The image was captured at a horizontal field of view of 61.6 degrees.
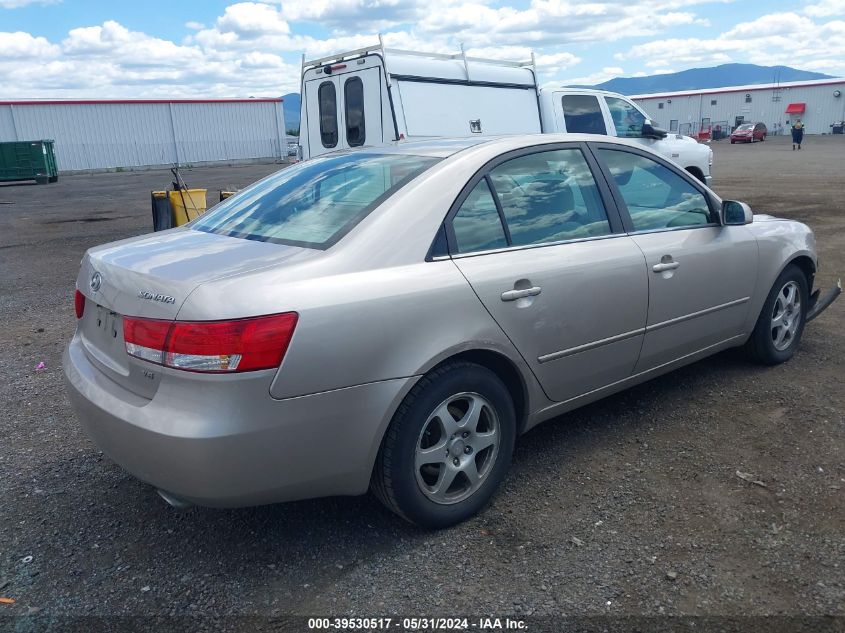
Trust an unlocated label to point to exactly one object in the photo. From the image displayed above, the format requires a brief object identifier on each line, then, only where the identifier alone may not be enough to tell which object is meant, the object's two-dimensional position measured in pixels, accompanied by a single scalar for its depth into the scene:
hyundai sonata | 2.41
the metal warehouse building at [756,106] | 62.91
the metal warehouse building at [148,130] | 42.16
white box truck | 9.93
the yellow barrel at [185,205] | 9.07
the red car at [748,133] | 52.97
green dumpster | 30.03
